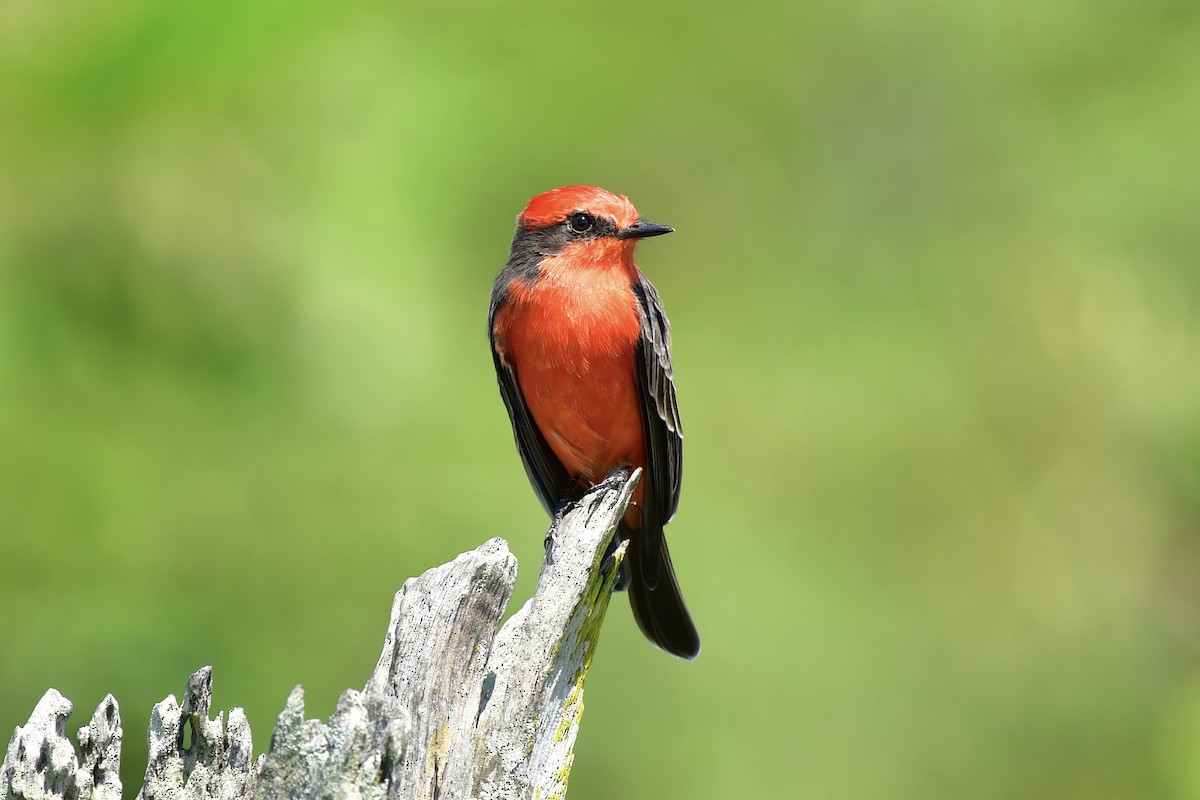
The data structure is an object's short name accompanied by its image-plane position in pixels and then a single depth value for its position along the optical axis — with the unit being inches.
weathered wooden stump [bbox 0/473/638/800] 216.1
